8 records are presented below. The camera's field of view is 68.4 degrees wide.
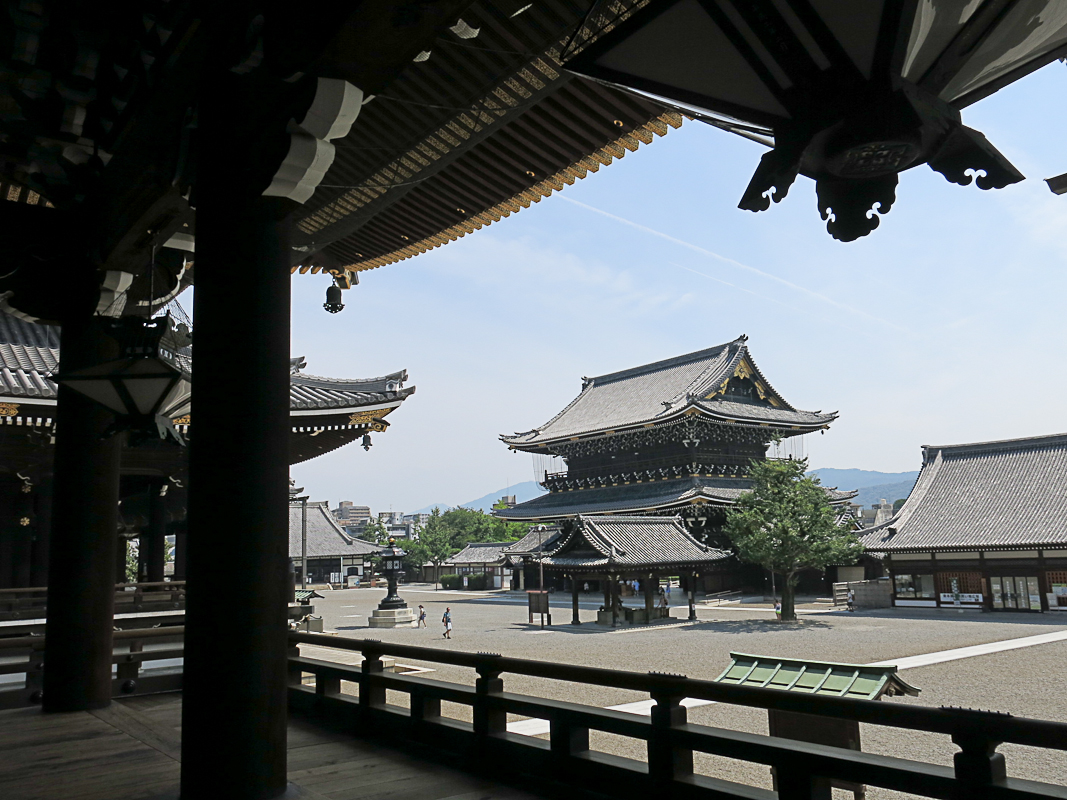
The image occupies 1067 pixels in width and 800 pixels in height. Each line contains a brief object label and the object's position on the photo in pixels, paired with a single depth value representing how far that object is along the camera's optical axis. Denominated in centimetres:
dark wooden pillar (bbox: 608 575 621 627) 2706
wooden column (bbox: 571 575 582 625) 2776
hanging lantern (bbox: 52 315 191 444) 491
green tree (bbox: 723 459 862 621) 2745
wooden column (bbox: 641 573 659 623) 2740
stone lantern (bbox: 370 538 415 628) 2980
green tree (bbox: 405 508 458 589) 6241
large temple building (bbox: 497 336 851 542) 3875
